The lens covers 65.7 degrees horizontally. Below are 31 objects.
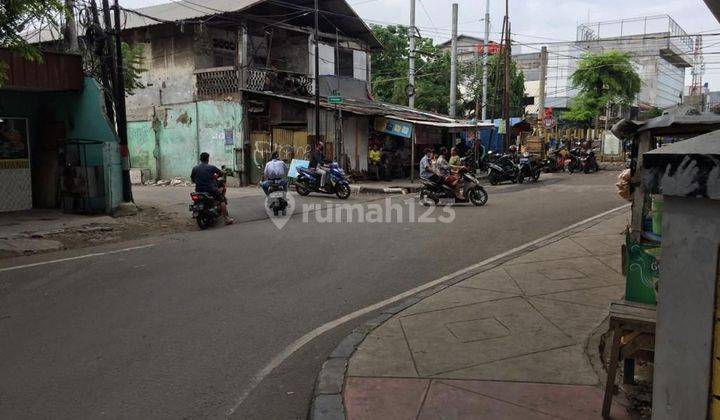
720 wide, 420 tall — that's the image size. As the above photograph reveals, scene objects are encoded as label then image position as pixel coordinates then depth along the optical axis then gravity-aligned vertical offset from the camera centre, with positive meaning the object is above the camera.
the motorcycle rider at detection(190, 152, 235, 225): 11.92 -0.51
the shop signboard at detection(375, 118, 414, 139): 22.03 +1.10
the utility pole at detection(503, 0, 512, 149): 26.81 +3.69
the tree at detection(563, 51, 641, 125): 32.62 +4.28
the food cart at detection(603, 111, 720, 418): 3.50 -0.99
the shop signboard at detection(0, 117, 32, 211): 12.97 -0.25
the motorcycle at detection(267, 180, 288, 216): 13.80 -1.08
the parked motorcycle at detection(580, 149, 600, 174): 26.89 -0.38
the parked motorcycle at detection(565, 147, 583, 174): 27.16 -0.33
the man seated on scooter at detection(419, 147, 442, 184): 15.37 -0.49
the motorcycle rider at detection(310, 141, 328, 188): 17.41 -0.28
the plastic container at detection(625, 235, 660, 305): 3.62 -0.78
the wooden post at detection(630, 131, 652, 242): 5.80 -0.44
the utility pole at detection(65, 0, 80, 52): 13.07 +2.75
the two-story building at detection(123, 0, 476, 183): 21.25 +2.39
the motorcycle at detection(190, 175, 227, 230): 11.81 -1.16
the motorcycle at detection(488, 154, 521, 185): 22.17 -0.67
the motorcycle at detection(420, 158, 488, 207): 15.23 -1.01
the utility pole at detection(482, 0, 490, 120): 31.11 +6.02
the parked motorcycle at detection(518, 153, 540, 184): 22.70 -0.65
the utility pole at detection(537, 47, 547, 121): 31.42 +4.46
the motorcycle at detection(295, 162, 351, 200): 17.34 -0.88
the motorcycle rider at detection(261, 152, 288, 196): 14.05 -0.52
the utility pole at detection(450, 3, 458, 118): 27.88 +4.53
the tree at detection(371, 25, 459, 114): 39.62 +6.01
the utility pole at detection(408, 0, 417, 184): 27.52 +5.07
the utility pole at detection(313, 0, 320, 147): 20.27 +2.21
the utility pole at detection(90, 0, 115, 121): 12.67 +2.27
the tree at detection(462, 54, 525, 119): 41.19 +5.01
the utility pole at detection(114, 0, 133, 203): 13.23 +0.98
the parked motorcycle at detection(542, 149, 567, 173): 27.77 -0.39
